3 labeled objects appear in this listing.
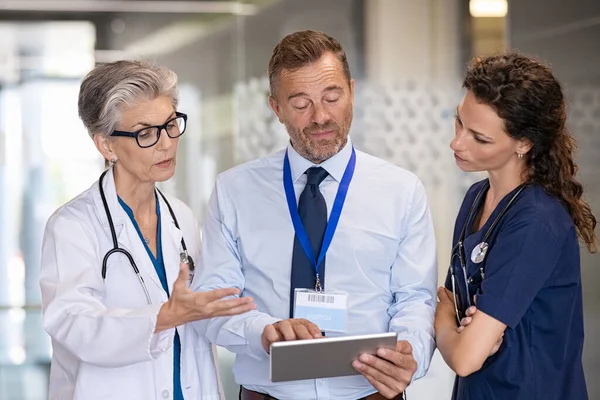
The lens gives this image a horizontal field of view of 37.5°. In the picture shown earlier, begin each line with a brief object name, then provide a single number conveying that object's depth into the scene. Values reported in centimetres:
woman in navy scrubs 275
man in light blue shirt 291
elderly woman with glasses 281
